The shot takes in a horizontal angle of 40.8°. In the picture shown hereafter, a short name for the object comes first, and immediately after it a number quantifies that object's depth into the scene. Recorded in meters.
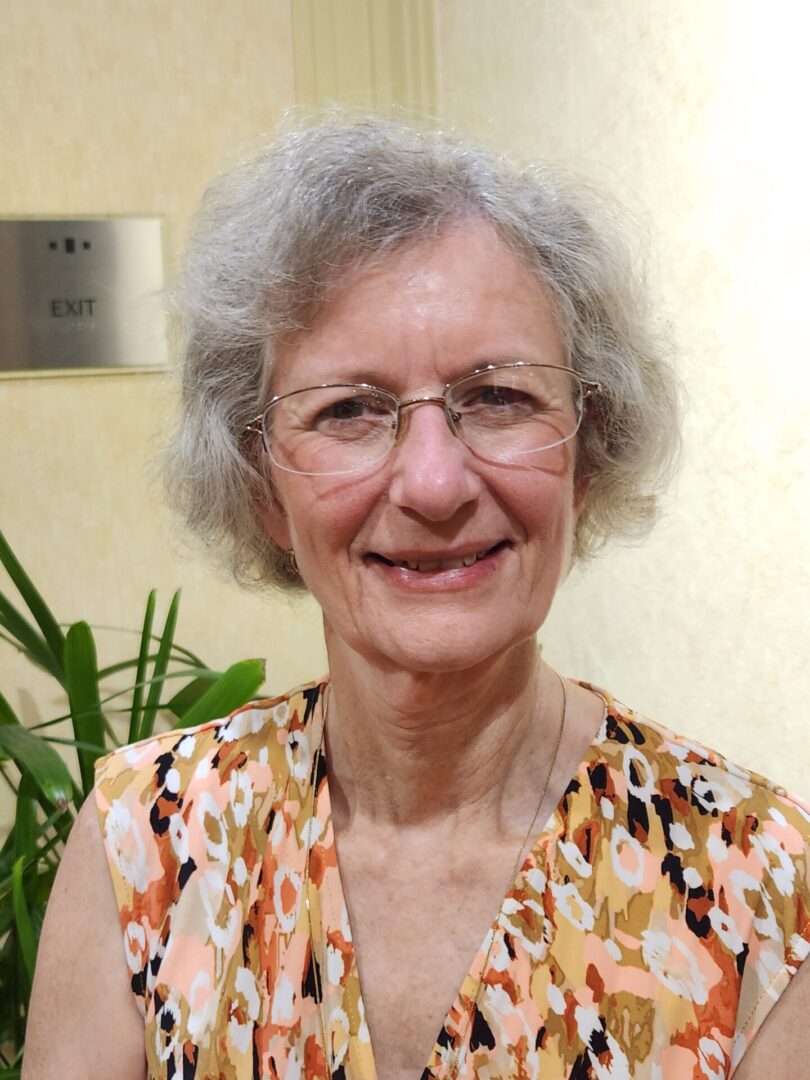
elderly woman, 1.08
